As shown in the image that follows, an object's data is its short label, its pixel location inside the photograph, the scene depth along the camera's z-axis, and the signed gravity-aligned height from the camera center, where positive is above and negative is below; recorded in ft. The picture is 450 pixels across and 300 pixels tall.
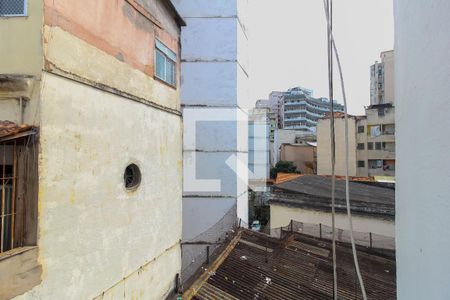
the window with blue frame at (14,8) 12.79 +5.79
